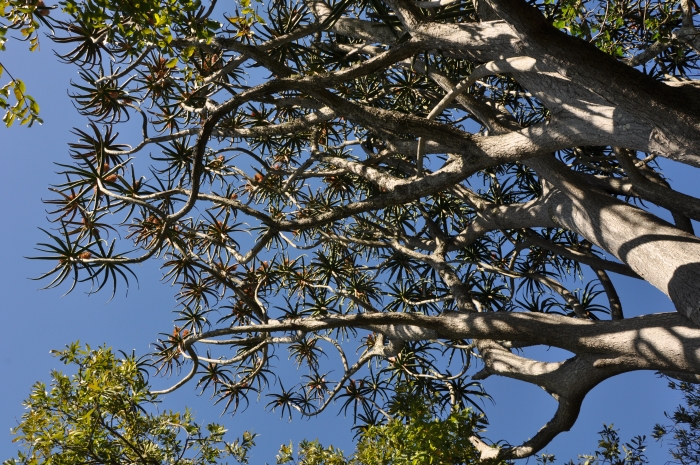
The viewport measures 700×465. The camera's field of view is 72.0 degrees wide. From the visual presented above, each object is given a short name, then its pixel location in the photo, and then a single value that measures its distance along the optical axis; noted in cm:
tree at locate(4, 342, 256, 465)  314
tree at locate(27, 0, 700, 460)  274
